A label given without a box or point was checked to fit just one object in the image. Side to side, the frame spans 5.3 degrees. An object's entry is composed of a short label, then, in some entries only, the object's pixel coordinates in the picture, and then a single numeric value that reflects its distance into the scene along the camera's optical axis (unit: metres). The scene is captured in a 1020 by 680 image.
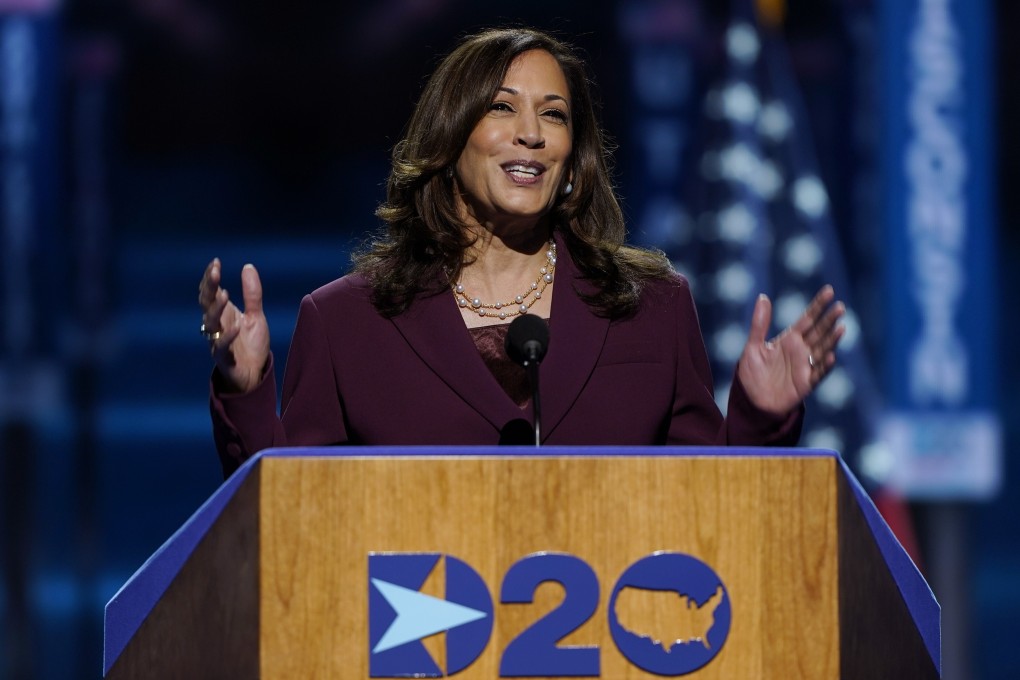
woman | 10.60
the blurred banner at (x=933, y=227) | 21.84
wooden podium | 10.07
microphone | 10.46
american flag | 21.90
